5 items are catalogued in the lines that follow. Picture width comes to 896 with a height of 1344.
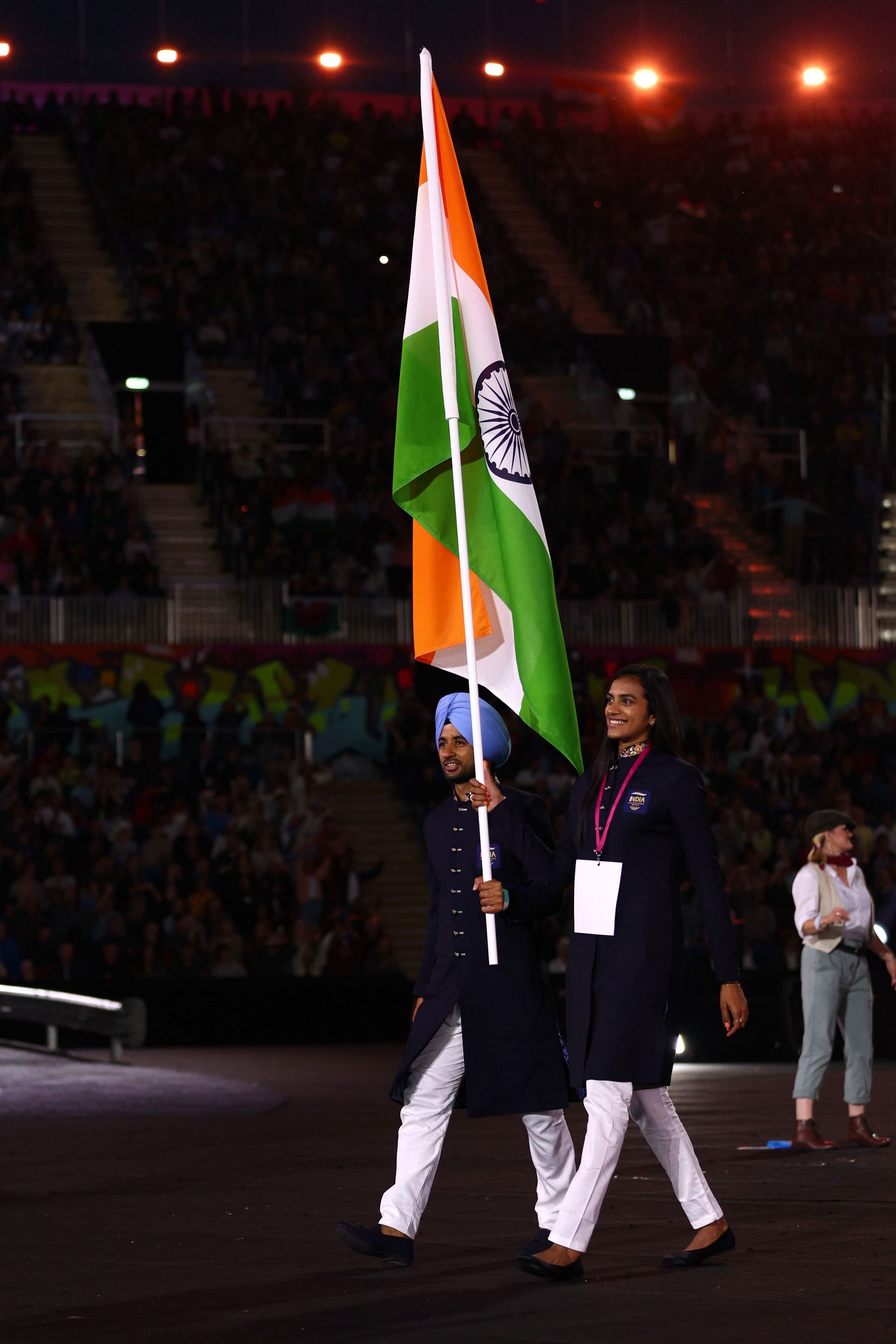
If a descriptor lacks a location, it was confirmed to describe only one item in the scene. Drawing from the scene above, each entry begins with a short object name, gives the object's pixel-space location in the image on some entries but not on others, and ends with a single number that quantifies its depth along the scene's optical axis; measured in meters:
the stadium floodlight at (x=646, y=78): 40.31
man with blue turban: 7.30
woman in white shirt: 11.66
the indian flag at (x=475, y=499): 7.95
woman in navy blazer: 7.02
